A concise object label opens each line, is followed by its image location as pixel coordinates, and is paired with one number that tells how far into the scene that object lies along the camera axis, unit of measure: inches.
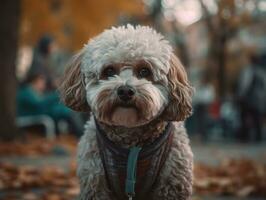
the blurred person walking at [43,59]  507.5
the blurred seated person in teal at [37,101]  512.1
